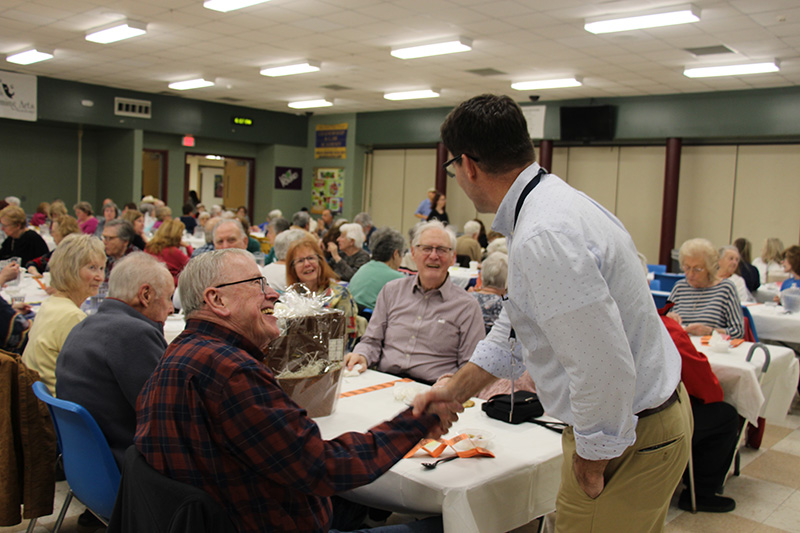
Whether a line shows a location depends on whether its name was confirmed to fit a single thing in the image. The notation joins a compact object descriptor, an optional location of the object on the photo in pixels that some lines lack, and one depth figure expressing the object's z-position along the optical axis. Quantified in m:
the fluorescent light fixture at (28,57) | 10.37
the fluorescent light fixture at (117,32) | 8.20
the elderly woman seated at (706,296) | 4.43
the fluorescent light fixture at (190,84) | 12.33
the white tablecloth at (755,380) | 3.59
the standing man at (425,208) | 13.20
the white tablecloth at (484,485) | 1.87
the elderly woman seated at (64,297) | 2.89
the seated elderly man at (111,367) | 2.29
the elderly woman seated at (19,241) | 6.79
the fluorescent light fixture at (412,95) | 12.20
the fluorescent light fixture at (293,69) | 10.05
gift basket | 2.18
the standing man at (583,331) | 1.40
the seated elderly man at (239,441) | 1.43
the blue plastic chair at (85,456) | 2.15
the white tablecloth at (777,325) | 5.39
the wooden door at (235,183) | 18.02
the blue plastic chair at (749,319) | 4.68
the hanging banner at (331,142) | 16.14
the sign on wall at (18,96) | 12.23
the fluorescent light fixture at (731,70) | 8.70
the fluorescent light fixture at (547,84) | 10.37
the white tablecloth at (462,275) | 7.25
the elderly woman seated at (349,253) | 6.41
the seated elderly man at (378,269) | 4.61
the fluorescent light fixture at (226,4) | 6.98
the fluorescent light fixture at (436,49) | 8.09
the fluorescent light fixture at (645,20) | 6.42
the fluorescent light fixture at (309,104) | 14.20
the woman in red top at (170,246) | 5.83
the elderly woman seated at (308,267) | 4.03
